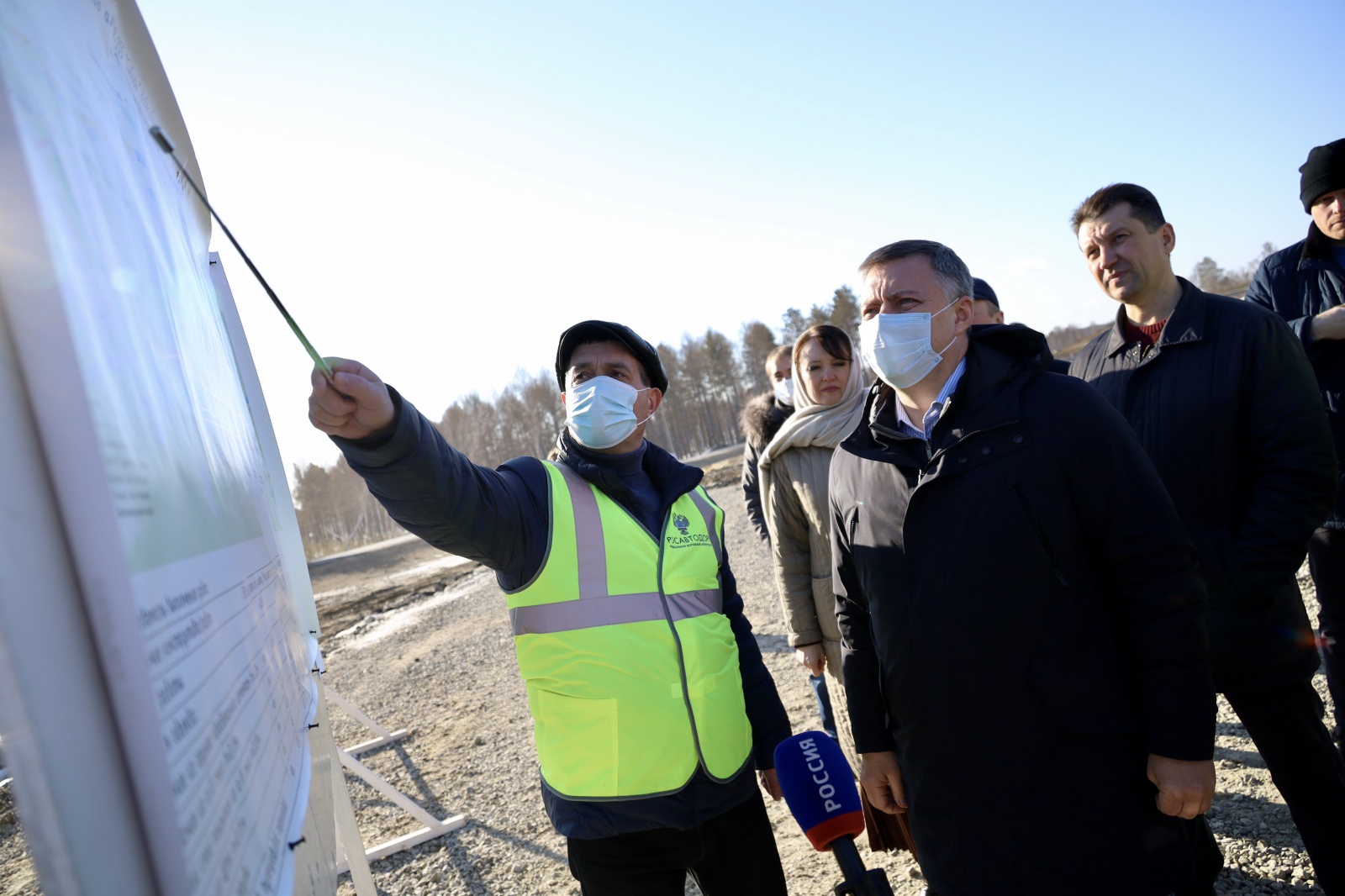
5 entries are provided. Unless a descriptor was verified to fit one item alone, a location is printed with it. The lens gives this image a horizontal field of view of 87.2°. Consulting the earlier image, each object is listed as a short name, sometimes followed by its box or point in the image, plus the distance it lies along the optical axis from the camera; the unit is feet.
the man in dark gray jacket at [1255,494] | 8.35
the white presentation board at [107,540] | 1.89
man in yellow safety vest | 6.91
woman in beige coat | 11.91
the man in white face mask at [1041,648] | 6.22
